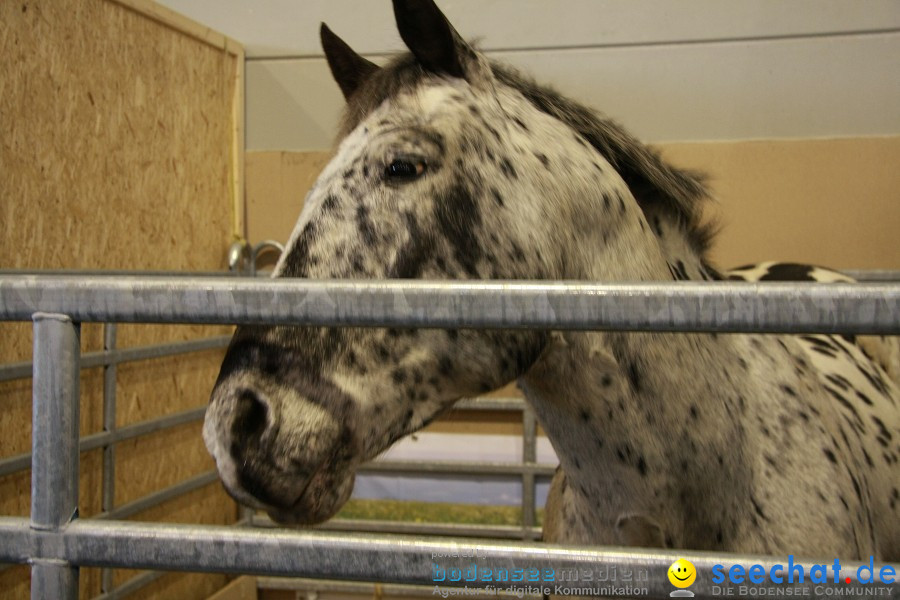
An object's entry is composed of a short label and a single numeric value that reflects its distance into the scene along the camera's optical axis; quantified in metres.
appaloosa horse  0.76
